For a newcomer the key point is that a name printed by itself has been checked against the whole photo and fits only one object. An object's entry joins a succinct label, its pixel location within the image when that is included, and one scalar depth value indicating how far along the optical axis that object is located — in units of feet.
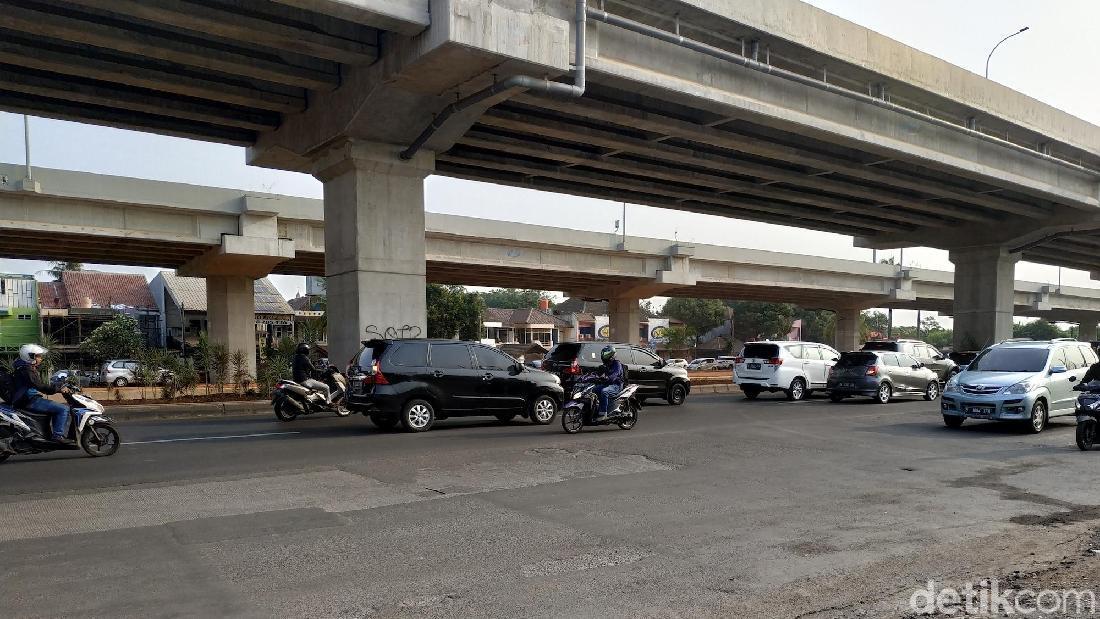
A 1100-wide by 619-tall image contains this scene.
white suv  70.38
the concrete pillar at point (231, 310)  113.70
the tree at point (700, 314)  306.76
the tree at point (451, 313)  200.95
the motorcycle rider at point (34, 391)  32.99
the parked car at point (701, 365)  184.29
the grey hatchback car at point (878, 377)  67.10
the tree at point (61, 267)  229.17
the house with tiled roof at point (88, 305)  164.14
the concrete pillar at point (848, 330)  213.25
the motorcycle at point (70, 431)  32.55
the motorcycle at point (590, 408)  43.24
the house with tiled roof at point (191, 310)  180.86
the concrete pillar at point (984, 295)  113.09
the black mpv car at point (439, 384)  43.06
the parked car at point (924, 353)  74.59
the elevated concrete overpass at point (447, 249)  87.66
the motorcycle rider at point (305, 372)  51.44
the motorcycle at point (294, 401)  50.42
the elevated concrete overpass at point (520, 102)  44.47
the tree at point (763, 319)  298.76
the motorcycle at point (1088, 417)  36.70
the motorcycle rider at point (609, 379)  44.16
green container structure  154.30
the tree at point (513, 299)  447.71
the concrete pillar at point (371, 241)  57.57
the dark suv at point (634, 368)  59.98
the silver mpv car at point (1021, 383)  43.57
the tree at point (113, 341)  146.72
